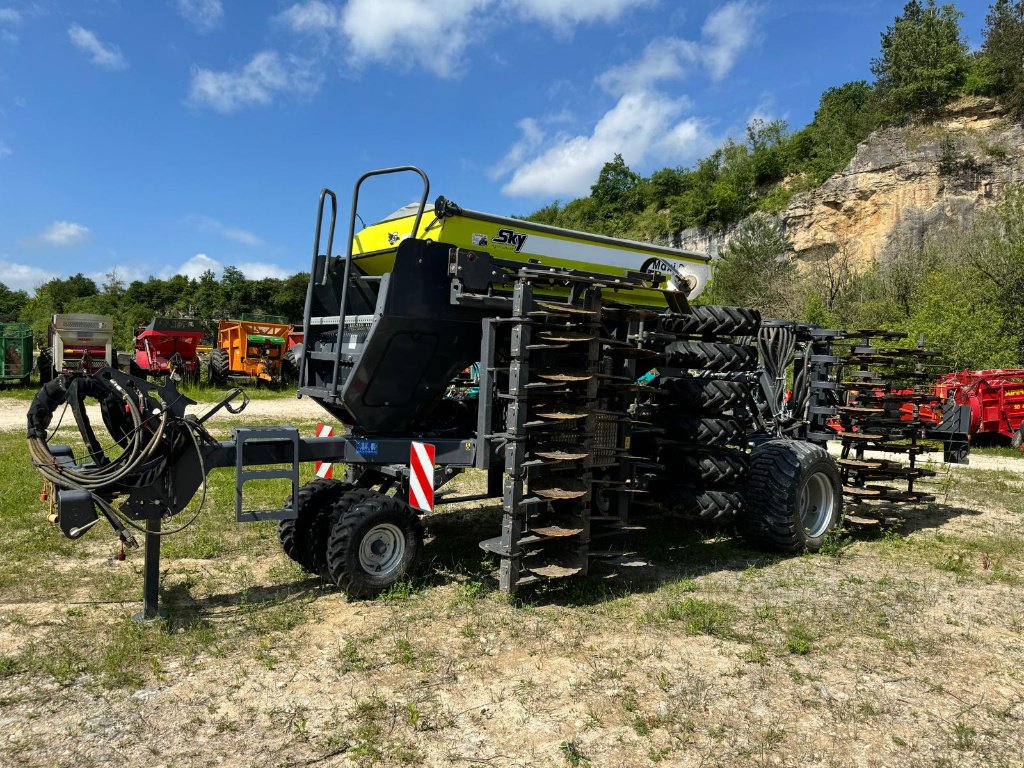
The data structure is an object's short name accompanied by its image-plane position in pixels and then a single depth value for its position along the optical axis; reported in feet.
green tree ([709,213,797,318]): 123.03
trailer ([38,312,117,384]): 66.33
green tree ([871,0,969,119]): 135.74
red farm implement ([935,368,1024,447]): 51.29
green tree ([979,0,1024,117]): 123.95
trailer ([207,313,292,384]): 76.38
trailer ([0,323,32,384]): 69.77
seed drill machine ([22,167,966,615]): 15.67
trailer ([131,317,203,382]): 71.56
